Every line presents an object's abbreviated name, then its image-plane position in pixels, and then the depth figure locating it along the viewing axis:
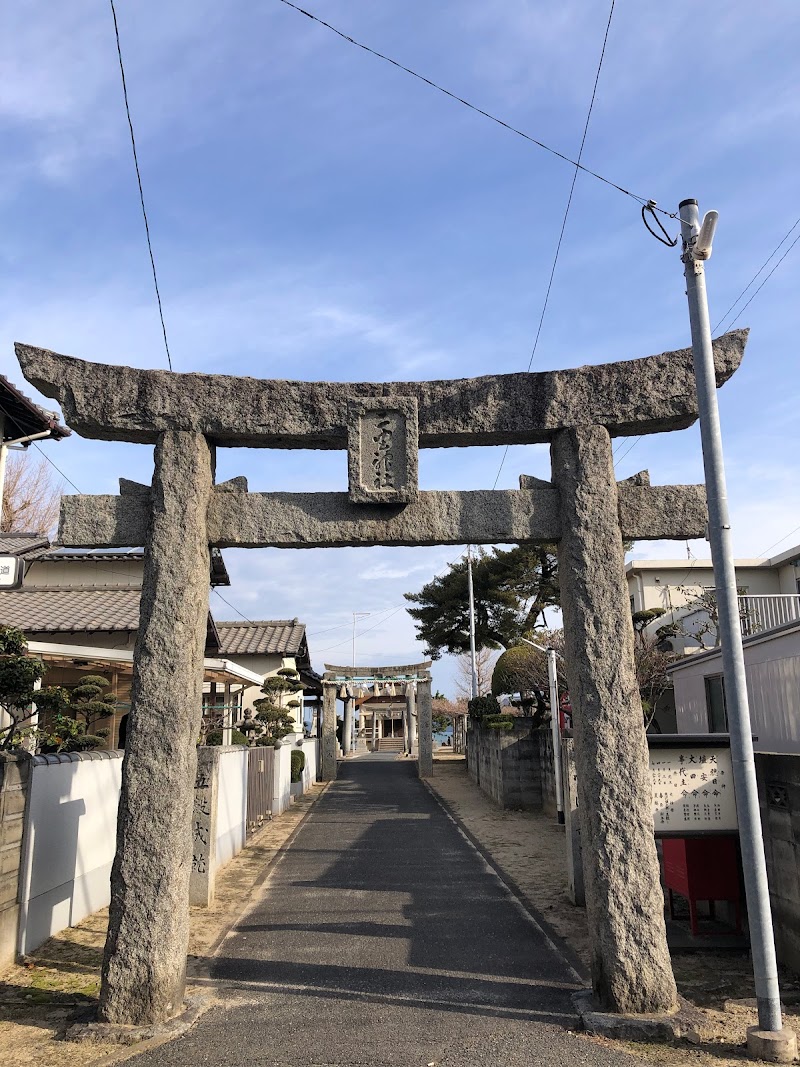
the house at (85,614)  14.27
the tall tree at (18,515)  26.39
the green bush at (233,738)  15.96
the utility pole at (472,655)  30.16
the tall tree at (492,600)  29.58
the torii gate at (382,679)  29.31
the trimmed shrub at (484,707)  25.03
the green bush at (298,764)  22.59
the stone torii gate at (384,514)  6.18
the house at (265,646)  27.05
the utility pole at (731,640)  5.37
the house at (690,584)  27.89
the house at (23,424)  15.71
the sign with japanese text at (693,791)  7.29
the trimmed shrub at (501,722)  20.66
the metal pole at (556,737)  14.85
